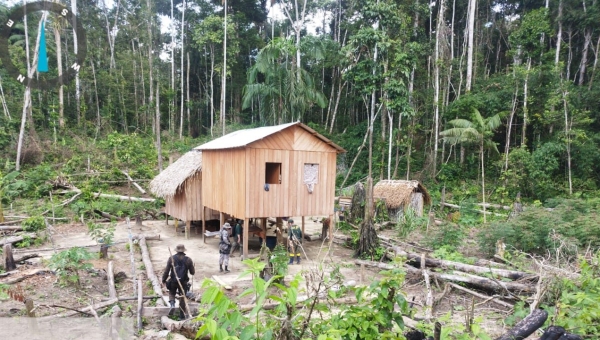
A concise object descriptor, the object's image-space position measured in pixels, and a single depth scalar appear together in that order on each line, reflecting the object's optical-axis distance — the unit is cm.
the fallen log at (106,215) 1658
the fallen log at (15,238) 1118
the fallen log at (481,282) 723
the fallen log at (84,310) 595
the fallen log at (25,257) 984
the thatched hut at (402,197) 1683
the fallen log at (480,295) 713
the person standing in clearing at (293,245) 1092
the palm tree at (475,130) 1905
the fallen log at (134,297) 689
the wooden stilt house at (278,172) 1102
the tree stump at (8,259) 923
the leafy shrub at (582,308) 459
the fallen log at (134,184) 2022
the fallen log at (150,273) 768
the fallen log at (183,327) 495
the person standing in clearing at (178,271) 676
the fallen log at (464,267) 782
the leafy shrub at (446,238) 1163
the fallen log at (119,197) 1830
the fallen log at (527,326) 400
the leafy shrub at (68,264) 825
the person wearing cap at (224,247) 982
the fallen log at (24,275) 833
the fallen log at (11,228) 1280
